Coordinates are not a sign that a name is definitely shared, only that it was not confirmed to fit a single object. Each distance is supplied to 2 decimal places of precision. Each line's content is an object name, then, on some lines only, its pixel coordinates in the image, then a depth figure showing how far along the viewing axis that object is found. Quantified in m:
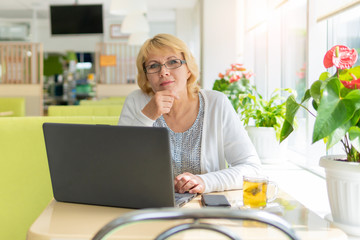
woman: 1.53
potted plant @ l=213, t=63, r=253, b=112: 3.09
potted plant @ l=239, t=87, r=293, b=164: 2.29
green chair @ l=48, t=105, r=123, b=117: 2.64
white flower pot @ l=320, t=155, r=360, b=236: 1.04
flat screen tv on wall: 7.05
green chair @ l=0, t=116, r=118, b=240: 1.69
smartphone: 1.08
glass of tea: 1.07
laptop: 0.93
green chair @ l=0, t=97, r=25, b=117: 5.29
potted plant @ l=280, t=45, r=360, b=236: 0.95
